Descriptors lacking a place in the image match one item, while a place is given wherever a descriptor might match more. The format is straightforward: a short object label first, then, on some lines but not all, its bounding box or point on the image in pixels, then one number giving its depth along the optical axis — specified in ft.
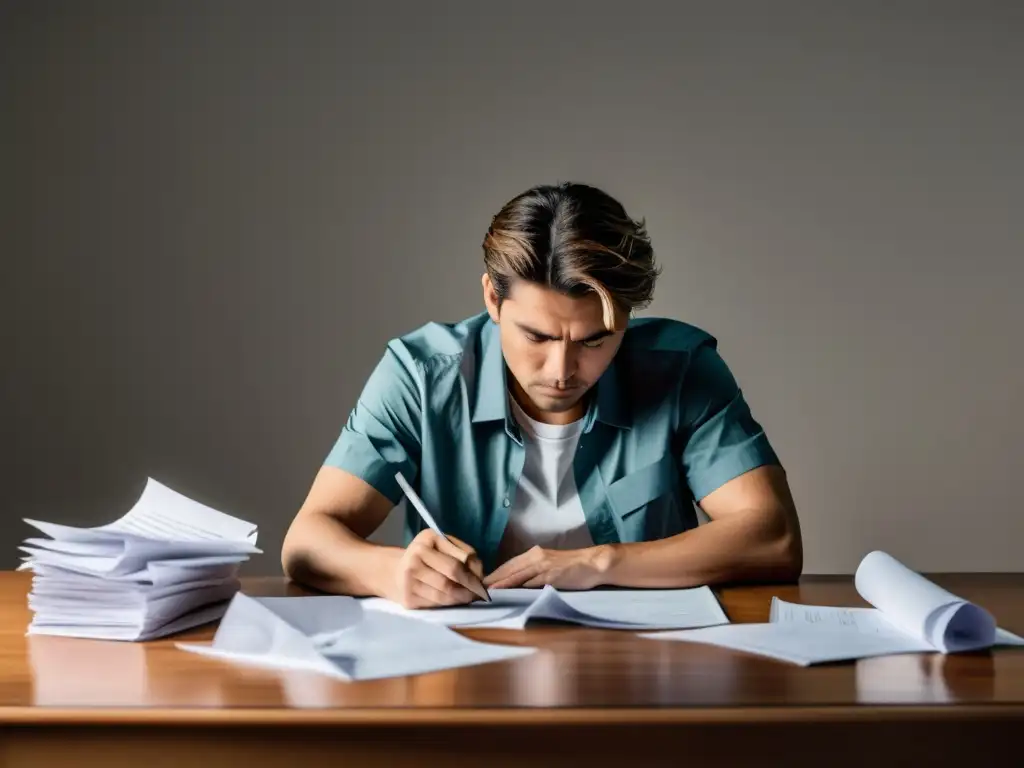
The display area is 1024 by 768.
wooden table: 2.87
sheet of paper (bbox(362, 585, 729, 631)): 3.96
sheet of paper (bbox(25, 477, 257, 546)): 4.35
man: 5.13
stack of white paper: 3.84
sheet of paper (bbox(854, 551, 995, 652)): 3.62
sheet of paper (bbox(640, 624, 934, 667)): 3.47
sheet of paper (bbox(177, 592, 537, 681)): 3.34
